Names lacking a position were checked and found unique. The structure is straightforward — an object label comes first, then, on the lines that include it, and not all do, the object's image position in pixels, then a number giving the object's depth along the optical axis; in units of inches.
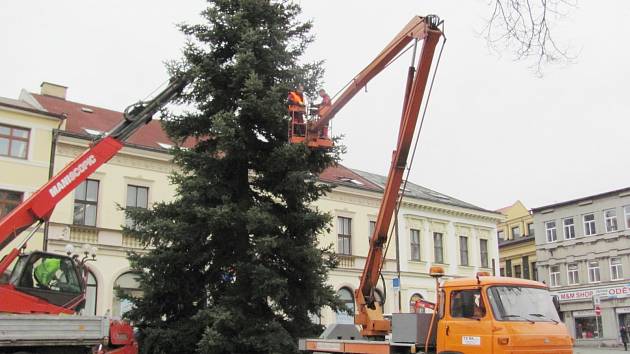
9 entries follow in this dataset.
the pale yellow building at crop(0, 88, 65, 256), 988.6
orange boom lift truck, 405.4
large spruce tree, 551.5
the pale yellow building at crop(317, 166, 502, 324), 1409.9
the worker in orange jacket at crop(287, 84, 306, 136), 603.5
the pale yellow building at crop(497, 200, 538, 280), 2383.1
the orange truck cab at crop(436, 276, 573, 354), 397.7
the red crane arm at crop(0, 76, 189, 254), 529.3
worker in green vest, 535.8
